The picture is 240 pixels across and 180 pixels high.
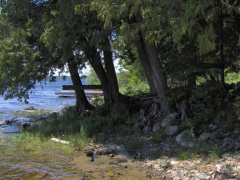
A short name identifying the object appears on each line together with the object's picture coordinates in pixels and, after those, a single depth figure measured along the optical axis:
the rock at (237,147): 5.91
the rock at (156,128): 8.39
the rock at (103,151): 7.15
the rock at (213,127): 7.26
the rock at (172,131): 7.77
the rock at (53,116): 12.15
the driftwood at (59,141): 7.84
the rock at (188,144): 6.71
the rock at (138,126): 9.06
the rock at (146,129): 8.76
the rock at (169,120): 8.38
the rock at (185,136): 7.10
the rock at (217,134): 6.76
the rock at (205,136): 6.78
